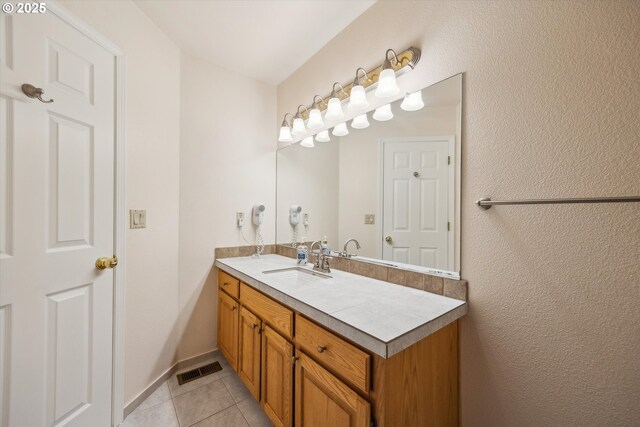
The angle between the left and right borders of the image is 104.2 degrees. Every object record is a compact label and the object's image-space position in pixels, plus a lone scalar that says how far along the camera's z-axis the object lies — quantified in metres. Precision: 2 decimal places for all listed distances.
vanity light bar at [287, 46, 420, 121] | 1.26
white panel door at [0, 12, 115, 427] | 0.96
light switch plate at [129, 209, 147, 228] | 1.49
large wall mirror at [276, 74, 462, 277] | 1.18
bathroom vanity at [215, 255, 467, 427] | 0.81
